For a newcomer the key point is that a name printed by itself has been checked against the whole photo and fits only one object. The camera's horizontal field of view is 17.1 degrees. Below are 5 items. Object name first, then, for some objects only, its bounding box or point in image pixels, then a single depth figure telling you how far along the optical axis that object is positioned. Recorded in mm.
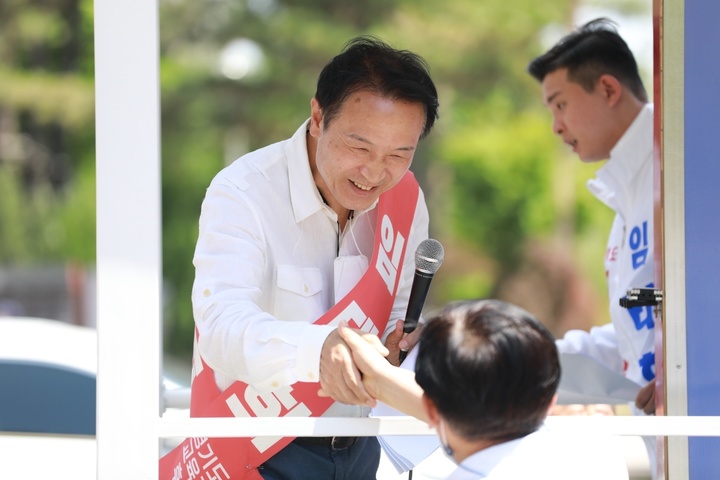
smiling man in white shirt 4297
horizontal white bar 3918
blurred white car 7330
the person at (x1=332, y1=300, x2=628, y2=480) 3680
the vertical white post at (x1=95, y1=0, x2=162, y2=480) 3935
